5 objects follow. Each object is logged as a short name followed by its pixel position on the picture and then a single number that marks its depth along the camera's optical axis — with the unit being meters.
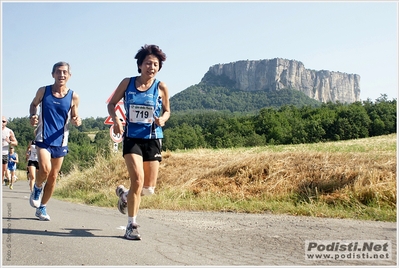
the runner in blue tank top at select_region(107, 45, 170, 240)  5.79
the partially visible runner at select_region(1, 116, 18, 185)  12.10
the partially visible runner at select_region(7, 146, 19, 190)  19.42
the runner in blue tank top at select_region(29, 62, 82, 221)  6.91
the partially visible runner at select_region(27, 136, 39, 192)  12.95
